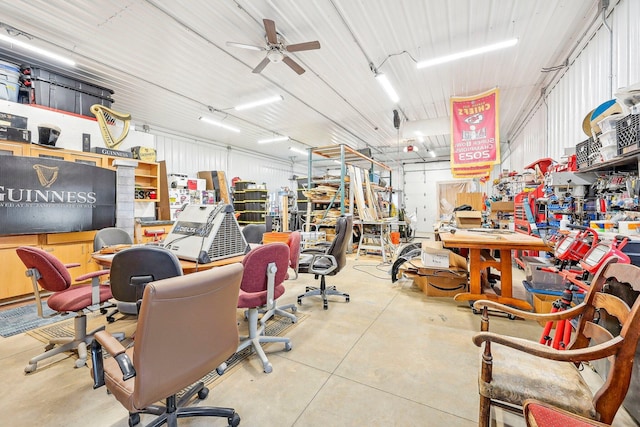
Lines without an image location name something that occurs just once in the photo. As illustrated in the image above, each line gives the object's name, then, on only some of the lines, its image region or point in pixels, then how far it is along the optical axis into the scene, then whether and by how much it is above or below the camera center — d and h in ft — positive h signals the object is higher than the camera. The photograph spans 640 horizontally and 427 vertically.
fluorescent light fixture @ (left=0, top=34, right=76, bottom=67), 12.73 +8.55
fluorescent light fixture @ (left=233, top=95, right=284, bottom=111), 20.15 +8.76
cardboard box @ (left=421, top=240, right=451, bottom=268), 12.10 -2.24
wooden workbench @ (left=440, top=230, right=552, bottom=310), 9.29 -2.09
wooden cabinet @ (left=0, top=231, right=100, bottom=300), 11.39 -2.06
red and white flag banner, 16.51 +5.06
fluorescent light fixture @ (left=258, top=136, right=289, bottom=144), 31.83 +8.98
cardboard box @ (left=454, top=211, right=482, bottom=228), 20.06 -0.75
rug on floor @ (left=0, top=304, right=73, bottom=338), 9.18 -4.21
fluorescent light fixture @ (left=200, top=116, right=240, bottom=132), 23.96 +8.62
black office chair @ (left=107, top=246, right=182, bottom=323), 5.52 -1.31
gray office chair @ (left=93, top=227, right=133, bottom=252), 9.68 -1.09
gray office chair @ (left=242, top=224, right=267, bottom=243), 13.41 -1.19
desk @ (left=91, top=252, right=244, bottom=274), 6.72 -1.44
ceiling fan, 11.81 +8.16
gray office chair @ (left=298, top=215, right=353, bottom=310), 10.64 -2.05
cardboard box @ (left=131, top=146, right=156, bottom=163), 18.20 +4.18
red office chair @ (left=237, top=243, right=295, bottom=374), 6.82 -1.98
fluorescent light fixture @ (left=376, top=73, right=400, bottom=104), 15.65 +8.08
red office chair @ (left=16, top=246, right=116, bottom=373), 6.61 -2.35
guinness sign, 10.89 +0.73
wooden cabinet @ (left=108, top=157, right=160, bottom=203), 19.12 +2.28
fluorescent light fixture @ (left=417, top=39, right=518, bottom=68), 12.82 +8.21
